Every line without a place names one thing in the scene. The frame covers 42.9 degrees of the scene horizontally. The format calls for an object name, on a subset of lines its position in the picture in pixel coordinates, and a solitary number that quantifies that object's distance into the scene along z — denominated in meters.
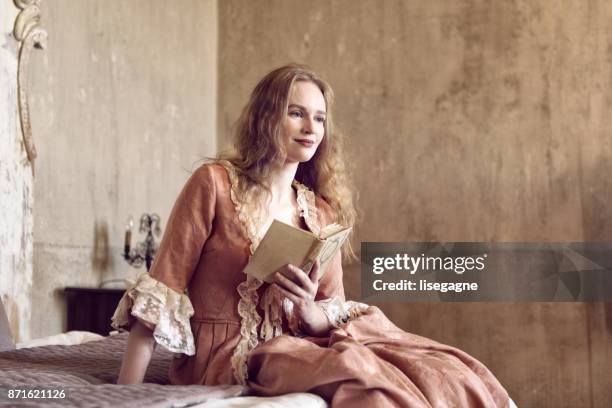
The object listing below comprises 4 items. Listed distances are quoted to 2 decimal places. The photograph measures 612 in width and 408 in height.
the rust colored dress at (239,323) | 1.74
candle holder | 4.84
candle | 4.80
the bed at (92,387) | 1.54
